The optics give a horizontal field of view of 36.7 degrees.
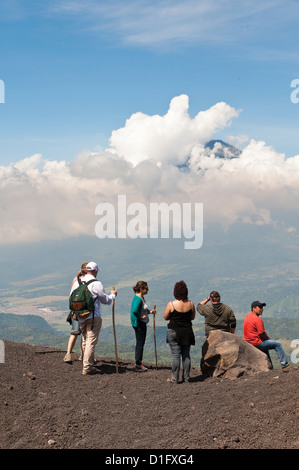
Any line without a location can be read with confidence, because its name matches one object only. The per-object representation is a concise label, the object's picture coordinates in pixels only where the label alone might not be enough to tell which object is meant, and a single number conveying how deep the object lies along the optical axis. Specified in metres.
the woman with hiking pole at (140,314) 14.17
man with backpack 13.20
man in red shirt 14.13
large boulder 13.50
